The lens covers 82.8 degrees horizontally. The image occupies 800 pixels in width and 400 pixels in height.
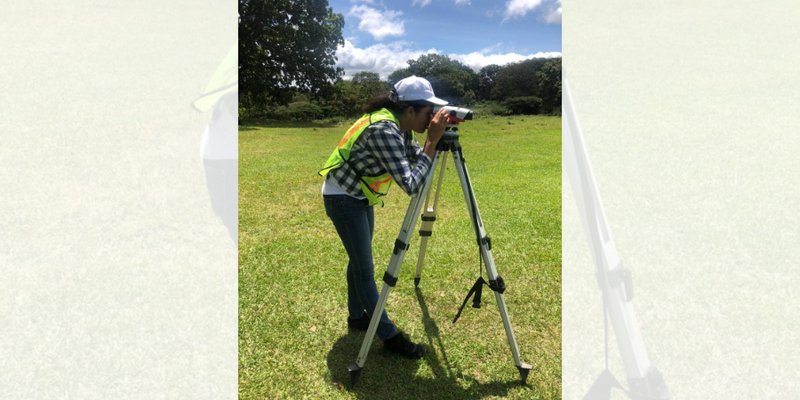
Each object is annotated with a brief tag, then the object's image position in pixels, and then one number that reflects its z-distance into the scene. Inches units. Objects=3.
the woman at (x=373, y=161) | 118.6
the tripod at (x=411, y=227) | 121.6
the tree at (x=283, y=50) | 987.9
